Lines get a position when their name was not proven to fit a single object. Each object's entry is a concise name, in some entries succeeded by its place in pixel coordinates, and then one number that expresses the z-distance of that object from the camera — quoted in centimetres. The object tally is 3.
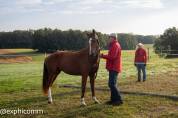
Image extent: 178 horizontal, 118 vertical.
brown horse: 951
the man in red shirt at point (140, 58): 1688
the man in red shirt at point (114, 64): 958
